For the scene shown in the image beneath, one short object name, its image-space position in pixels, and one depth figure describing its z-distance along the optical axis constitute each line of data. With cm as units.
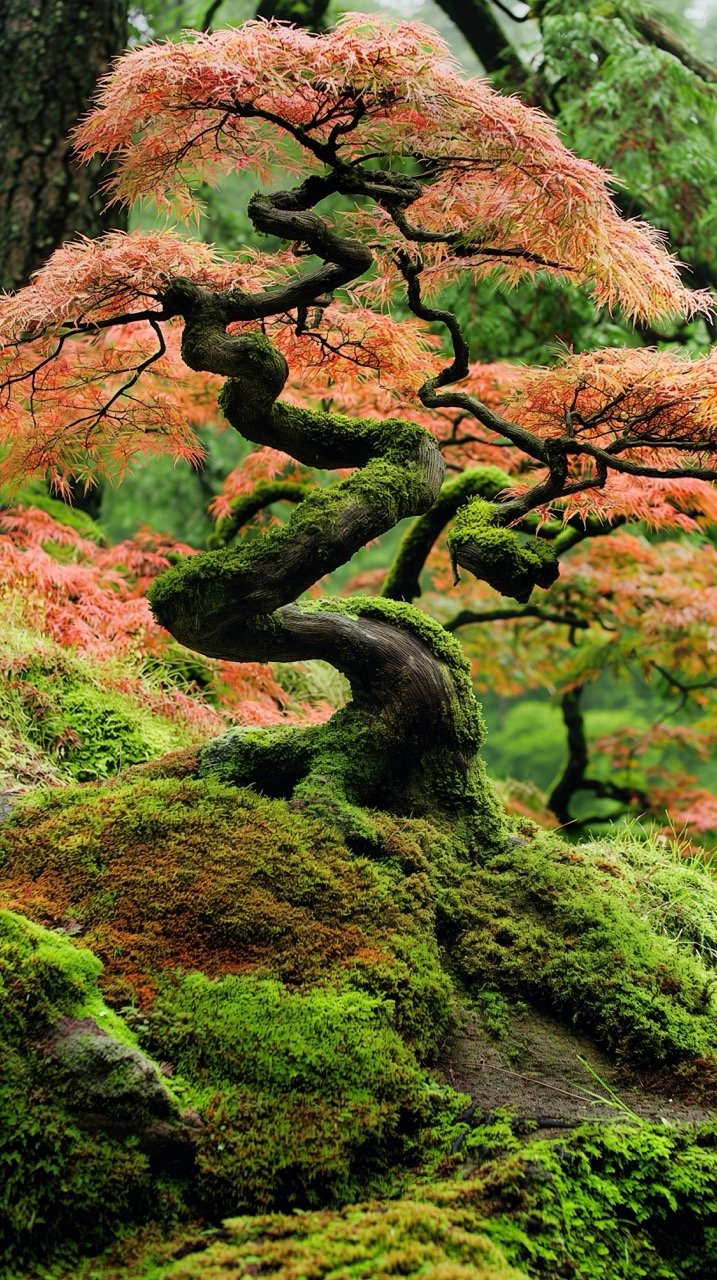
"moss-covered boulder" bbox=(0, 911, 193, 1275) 153
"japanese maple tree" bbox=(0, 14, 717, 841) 218
